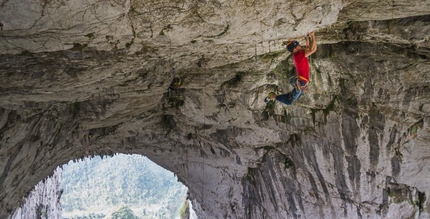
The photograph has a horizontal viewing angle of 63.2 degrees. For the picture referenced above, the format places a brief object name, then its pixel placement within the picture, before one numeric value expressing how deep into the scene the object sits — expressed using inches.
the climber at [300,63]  229.9
